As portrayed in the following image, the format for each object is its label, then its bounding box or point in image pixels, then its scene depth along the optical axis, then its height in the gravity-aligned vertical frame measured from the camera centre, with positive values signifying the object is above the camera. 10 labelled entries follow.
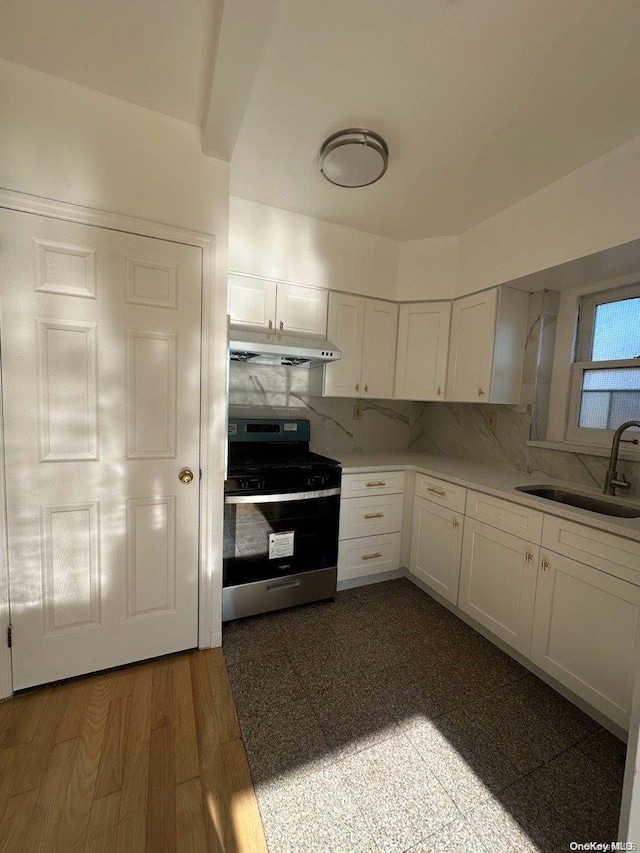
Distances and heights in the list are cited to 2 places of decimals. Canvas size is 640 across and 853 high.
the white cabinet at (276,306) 2.21 +0.61
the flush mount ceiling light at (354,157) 1.60 +1.16
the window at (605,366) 2.00 +0.28
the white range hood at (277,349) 2.00 +0.29
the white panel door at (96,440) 1.41 -0.22
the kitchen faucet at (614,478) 1.82 -0.35
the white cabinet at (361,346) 2.52 +0.42
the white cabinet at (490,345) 2.27 +0.42
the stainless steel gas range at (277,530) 1.96 -0.78
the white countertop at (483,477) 1.46 -0.44
